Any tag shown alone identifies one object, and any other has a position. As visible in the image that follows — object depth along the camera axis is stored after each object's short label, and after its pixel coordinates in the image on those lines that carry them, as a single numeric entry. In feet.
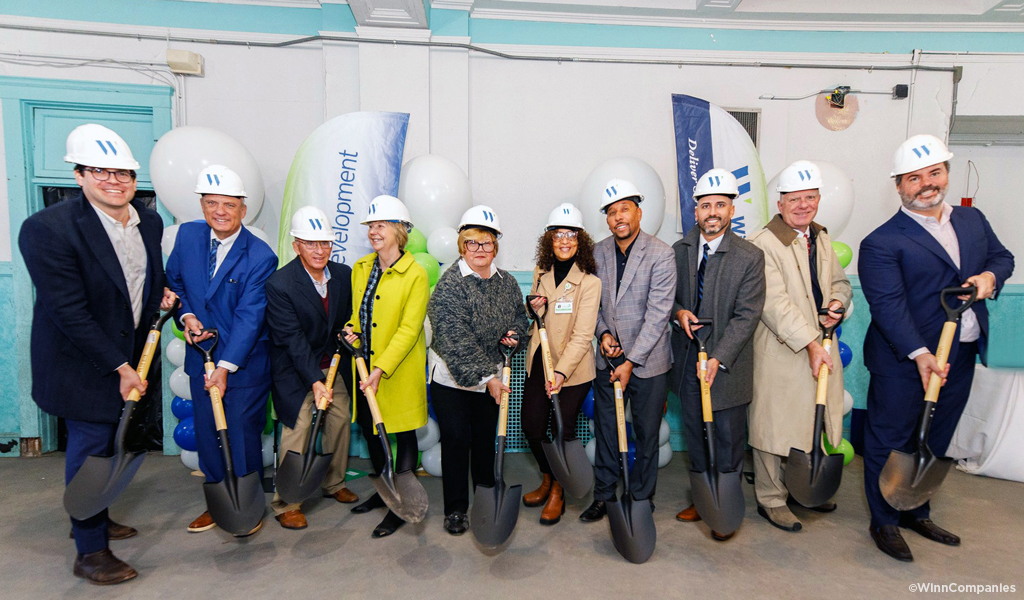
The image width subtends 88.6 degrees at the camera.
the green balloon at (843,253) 12.46
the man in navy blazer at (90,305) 7.14
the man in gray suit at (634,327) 8.89
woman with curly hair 8.97
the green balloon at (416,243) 12.04
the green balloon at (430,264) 11.30
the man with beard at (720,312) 8.77
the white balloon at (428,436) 11.79
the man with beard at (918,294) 8.23
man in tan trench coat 8.95
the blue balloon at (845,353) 12.41
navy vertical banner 14.03
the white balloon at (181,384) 11.44
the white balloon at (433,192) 12.17
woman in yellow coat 8.89
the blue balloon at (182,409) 11.83
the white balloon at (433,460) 11.87
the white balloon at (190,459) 11.74
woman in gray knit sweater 8.36
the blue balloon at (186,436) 11.55
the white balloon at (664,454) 12.14
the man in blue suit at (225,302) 8.66
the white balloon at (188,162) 11.36
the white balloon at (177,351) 11.77
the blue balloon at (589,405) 11.60
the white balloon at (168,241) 11.28
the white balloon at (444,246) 11.74
